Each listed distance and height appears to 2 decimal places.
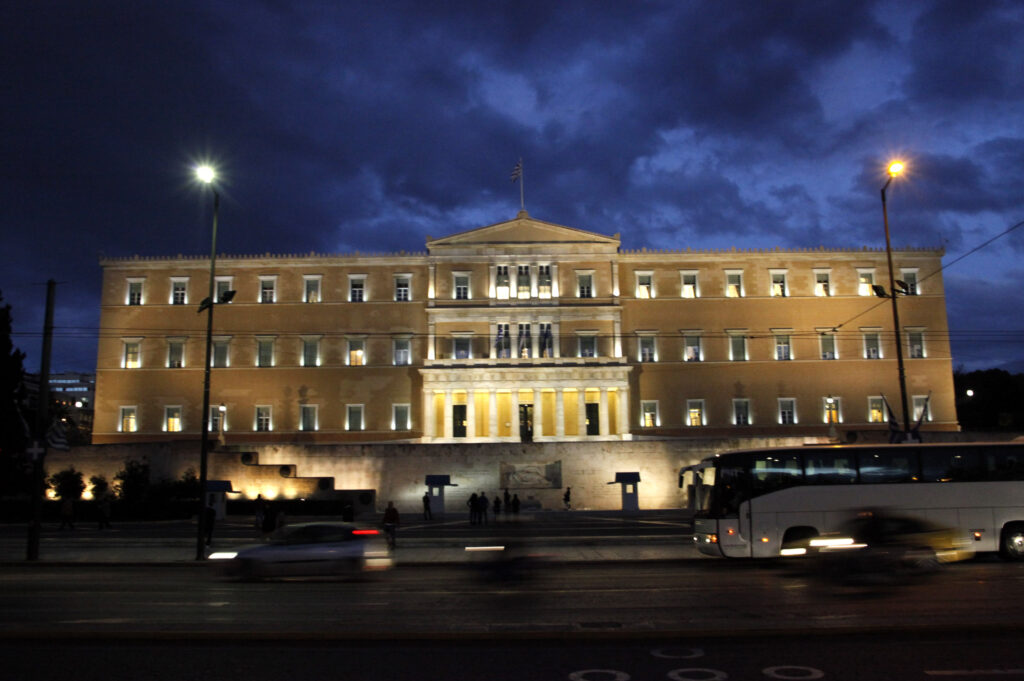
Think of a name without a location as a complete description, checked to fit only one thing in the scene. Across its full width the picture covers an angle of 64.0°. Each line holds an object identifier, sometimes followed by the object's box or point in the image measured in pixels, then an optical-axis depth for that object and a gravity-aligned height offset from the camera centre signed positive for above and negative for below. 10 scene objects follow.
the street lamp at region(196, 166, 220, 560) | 21.28 +2.41
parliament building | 54.09 +8.78
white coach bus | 18.67 -0.51
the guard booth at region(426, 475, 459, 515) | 42.72 -0.78
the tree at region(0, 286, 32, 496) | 42.75 +3.43
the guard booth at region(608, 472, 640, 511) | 42.25 -0.97
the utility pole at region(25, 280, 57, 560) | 21.22 +1.05
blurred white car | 16.61 -1.53
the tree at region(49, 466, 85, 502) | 44.91 -0.08
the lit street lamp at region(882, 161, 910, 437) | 23.98 +5.53
